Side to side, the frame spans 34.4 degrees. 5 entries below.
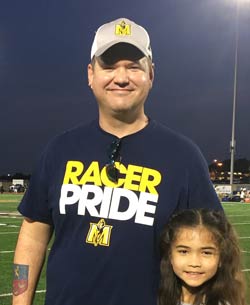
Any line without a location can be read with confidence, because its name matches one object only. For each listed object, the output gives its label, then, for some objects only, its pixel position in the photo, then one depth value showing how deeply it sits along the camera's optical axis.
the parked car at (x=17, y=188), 41.98
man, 1.69
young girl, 1.74
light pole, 30.96
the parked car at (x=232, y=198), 28.02
